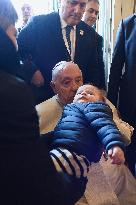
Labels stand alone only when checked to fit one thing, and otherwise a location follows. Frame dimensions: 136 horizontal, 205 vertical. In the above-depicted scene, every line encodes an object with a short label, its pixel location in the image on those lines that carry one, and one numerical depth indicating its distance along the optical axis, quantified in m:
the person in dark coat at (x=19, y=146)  0.60
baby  0.86
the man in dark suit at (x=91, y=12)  2.42
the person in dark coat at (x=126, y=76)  1.74
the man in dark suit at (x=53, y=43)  1.71
